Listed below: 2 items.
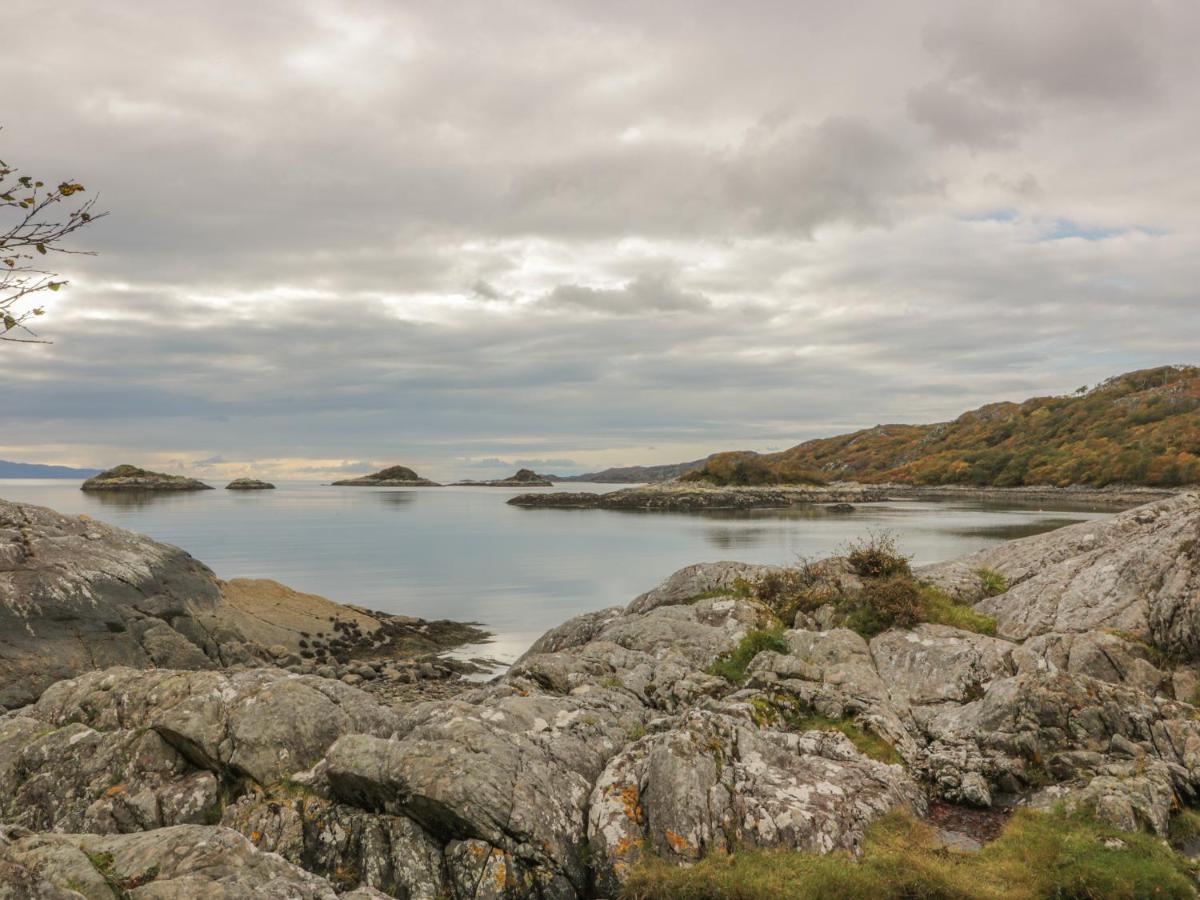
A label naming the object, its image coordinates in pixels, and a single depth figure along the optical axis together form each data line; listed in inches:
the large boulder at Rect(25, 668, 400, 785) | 452.4
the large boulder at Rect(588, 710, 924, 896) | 396.5
